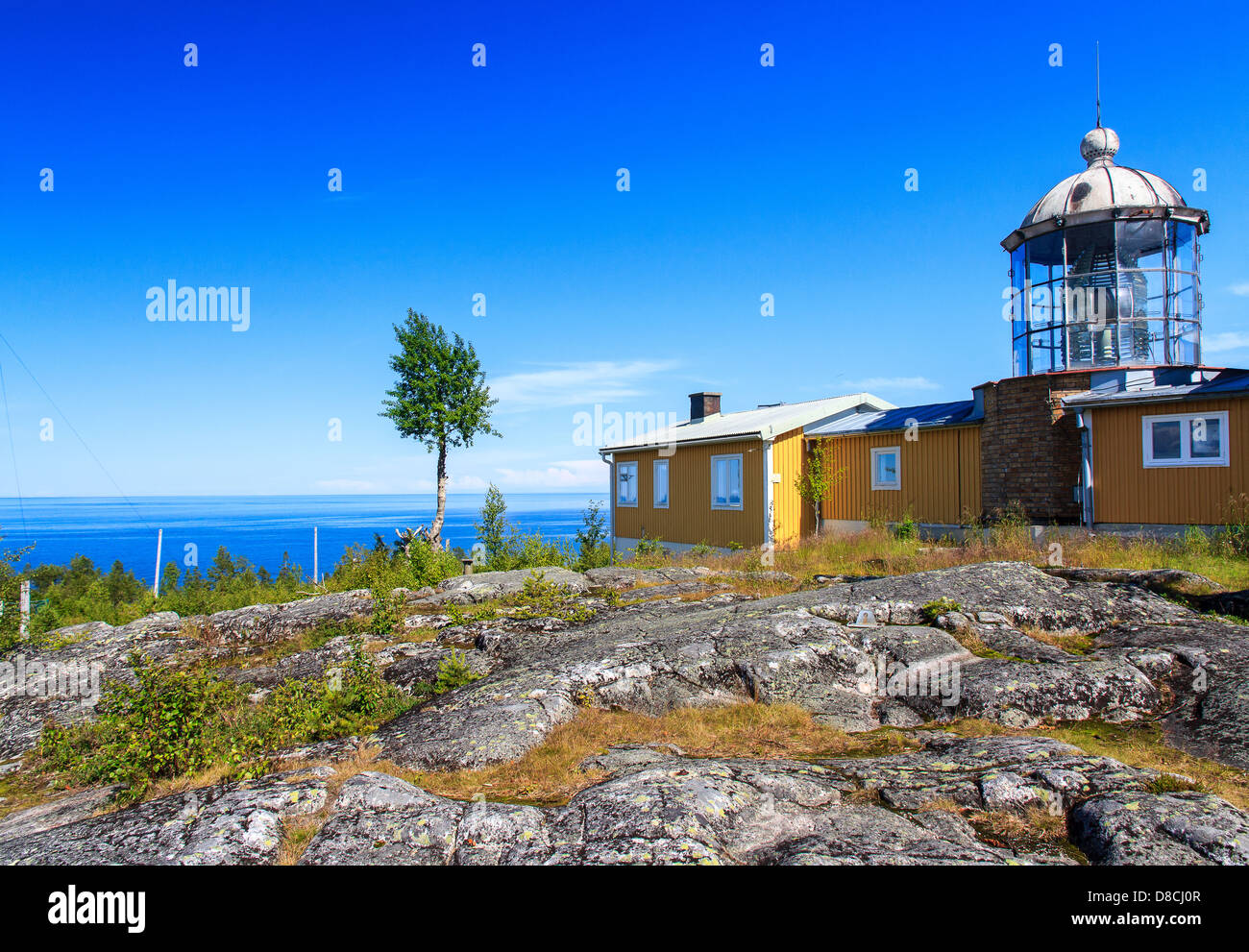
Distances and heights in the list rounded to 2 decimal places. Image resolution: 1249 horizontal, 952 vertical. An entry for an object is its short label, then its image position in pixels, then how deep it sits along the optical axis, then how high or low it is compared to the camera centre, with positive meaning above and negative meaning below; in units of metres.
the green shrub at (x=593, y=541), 16.42 -1.34
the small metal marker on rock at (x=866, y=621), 7.28 -1.40
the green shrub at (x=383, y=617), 9.46 -1.71
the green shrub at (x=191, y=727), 4.84 -1.85
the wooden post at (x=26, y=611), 10.45 -1.75
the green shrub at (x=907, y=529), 15.23 -0.90
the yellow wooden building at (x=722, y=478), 17.25 +0.36
